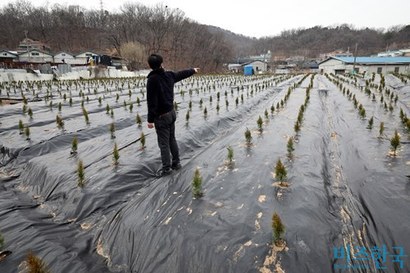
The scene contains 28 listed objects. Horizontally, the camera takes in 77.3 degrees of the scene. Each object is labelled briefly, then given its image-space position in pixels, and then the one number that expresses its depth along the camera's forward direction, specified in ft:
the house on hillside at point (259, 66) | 246.72
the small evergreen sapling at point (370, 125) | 21.69
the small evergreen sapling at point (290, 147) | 15.90
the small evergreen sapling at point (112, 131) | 21.45
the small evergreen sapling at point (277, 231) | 7.81
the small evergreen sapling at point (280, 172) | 11.85
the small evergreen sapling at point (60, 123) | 23.63
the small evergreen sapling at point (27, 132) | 20.81
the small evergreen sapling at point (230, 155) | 15.06
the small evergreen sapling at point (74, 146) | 17.66
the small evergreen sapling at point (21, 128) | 21.98
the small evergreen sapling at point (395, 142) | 14.76
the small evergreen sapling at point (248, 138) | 18.74
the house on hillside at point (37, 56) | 187.62
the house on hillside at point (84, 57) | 190.70
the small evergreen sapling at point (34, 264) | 6.37
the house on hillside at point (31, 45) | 211.74
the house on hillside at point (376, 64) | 151.74
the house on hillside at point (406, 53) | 203.46
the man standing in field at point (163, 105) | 13.12
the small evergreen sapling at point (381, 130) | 18.92
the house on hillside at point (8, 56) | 173.17
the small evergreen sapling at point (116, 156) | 15.53
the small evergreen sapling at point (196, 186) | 11.47
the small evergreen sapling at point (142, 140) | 18.02
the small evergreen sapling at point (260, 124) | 22.32
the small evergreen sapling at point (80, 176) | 13.08
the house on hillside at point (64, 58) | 191.62
